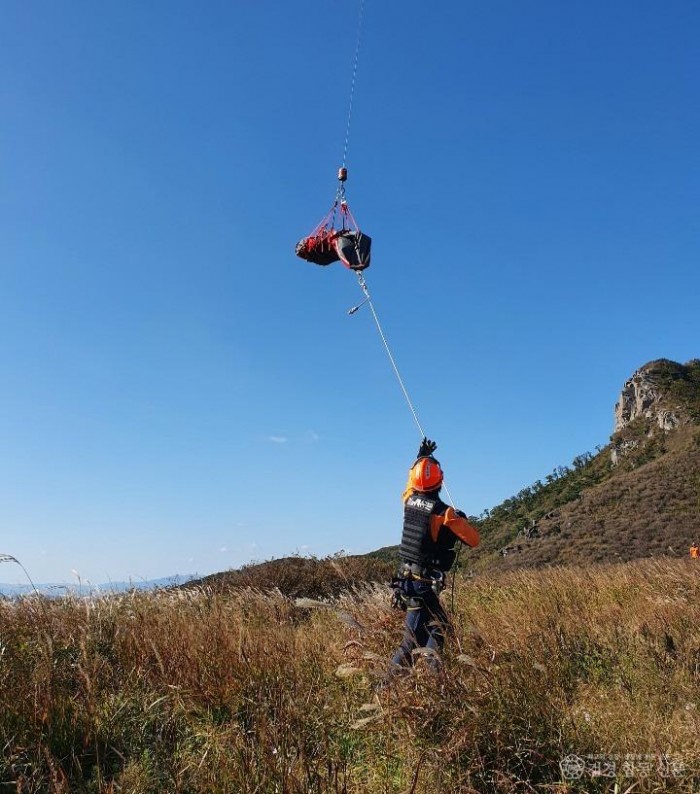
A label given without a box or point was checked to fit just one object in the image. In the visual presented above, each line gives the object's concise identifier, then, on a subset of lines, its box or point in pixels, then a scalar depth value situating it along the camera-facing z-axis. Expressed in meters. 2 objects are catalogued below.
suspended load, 8.26
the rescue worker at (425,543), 4.91
